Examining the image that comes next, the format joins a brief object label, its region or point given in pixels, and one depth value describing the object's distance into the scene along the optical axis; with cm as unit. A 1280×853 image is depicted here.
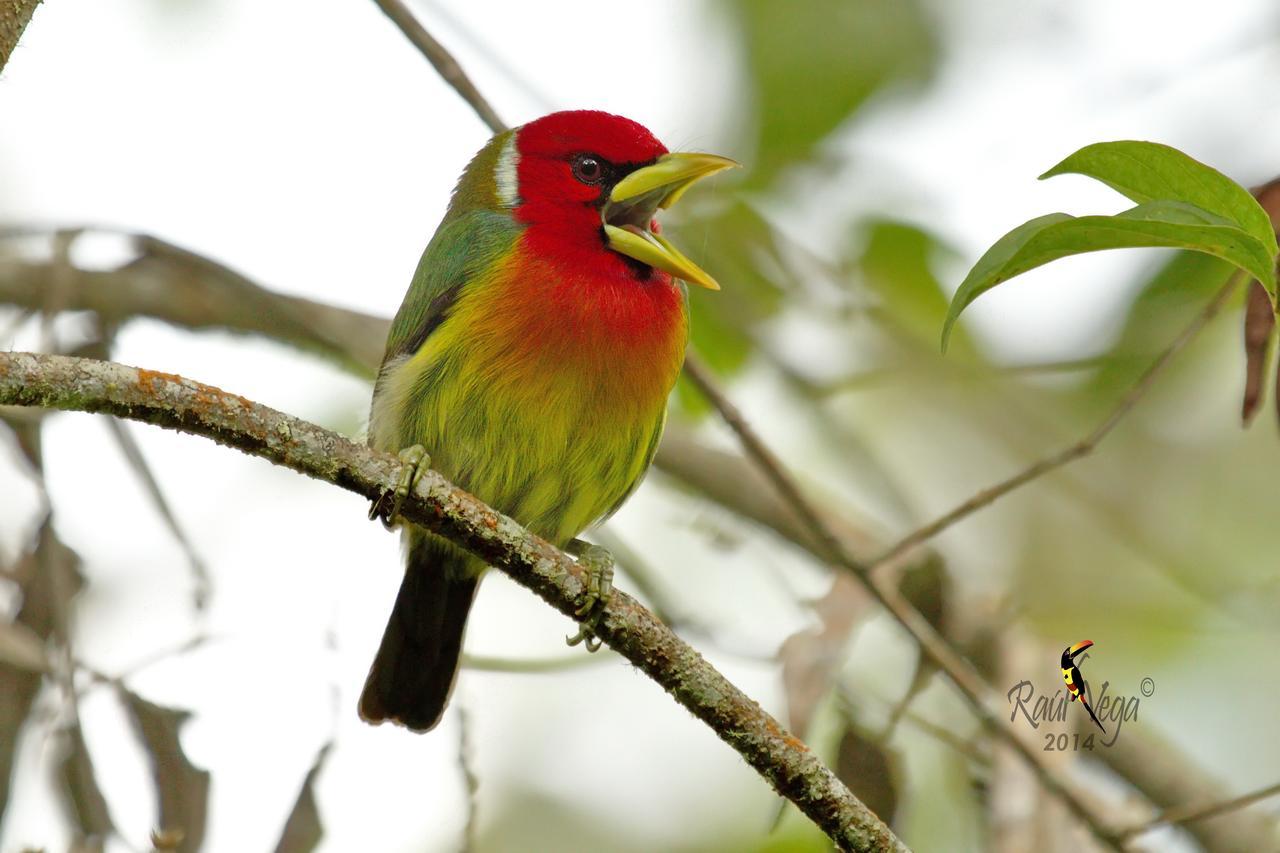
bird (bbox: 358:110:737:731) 650
